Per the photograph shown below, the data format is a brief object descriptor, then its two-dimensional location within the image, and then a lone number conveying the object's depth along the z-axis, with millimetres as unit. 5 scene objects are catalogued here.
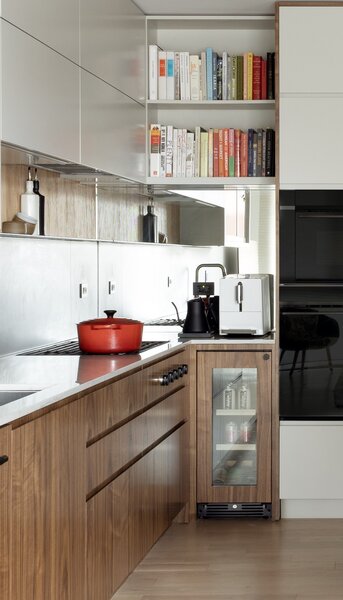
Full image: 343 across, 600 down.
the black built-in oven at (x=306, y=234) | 5281
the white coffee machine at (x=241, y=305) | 5422
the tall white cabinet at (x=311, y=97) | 5230
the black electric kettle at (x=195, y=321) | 5355
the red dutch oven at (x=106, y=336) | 4289
